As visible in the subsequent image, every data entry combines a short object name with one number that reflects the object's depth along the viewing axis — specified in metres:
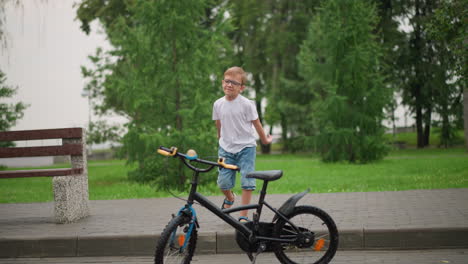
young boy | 6.19
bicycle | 4.78
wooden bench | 7.86
